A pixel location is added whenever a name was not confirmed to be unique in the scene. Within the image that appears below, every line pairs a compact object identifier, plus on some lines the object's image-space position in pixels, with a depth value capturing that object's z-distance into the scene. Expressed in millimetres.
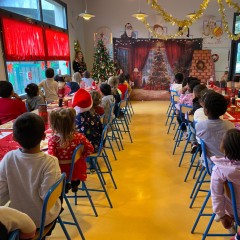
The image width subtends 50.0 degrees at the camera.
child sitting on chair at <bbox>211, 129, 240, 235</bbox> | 1557
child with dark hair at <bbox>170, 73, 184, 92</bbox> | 5781
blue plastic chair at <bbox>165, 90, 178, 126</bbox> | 5630
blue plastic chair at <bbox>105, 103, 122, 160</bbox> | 3799
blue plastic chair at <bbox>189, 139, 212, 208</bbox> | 2203
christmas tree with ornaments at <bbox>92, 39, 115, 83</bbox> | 8672
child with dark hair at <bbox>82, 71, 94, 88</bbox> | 6643
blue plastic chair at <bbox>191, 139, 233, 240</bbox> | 2129
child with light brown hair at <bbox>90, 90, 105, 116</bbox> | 3215
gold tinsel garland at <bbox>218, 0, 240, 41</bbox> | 5257
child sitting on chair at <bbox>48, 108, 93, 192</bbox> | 2084
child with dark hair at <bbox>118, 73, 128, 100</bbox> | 5684
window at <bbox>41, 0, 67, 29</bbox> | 6629
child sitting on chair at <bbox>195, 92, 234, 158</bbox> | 2253
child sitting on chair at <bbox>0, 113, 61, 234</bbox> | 1470
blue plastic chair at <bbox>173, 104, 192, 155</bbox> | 3797
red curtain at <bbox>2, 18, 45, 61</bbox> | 4539
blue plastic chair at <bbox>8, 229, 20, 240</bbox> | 1028
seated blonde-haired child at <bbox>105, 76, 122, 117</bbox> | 4840
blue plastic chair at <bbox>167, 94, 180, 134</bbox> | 4819
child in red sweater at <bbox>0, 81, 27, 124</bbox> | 3121
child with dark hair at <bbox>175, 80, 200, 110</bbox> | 4154
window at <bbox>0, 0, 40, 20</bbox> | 4650
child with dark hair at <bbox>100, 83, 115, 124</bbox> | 3979
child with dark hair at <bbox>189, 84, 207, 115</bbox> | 3580
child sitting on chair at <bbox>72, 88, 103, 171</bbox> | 2672
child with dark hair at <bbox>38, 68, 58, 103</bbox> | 5047
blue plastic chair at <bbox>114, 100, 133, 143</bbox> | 4832
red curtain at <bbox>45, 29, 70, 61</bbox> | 6445
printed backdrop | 9156
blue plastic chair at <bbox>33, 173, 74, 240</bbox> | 1379
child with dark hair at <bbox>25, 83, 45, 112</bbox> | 3957
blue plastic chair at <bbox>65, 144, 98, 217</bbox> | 1999
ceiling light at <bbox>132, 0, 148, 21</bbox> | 6052
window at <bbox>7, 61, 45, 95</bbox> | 5004
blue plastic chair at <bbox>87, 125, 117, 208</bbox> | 2628
